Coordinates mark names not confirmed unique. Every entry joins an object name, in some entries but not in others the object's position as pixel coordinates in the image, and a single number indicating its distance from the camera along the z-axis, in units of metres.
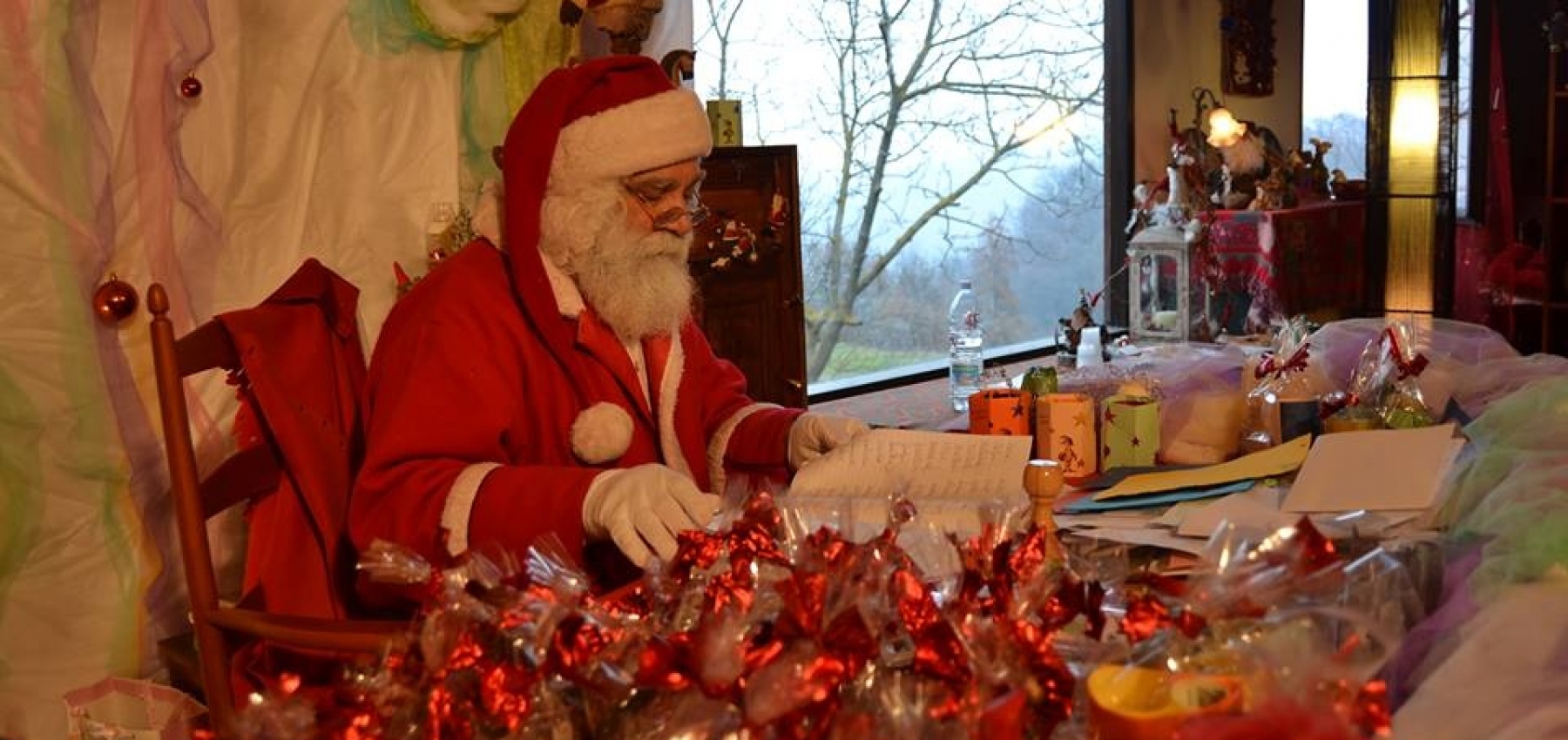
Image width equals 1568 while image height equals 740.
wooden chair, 1.41
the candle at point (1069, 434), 1.96
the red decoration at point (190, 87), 2.70
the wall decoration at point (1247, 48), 6.40
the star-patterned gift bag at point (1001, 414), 2.00
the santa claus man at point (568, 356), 1.88
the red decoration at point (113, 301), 2.57
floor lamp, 5.43
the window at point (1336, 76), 6.96
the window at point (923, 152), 5.07
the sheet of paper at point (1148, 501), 1.75
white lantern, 5.16
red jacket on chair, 1.88
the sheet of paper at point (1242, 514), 1.60
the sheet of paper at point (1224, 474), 1.79
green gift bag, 1.97
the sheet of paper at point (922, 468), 1.70
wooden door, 3.50
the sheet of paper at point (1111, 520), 1.68
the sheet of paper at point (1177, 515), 1.65
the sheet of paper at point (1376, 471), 1.63
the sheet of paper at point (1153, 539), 1.56
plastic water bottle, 4.81
